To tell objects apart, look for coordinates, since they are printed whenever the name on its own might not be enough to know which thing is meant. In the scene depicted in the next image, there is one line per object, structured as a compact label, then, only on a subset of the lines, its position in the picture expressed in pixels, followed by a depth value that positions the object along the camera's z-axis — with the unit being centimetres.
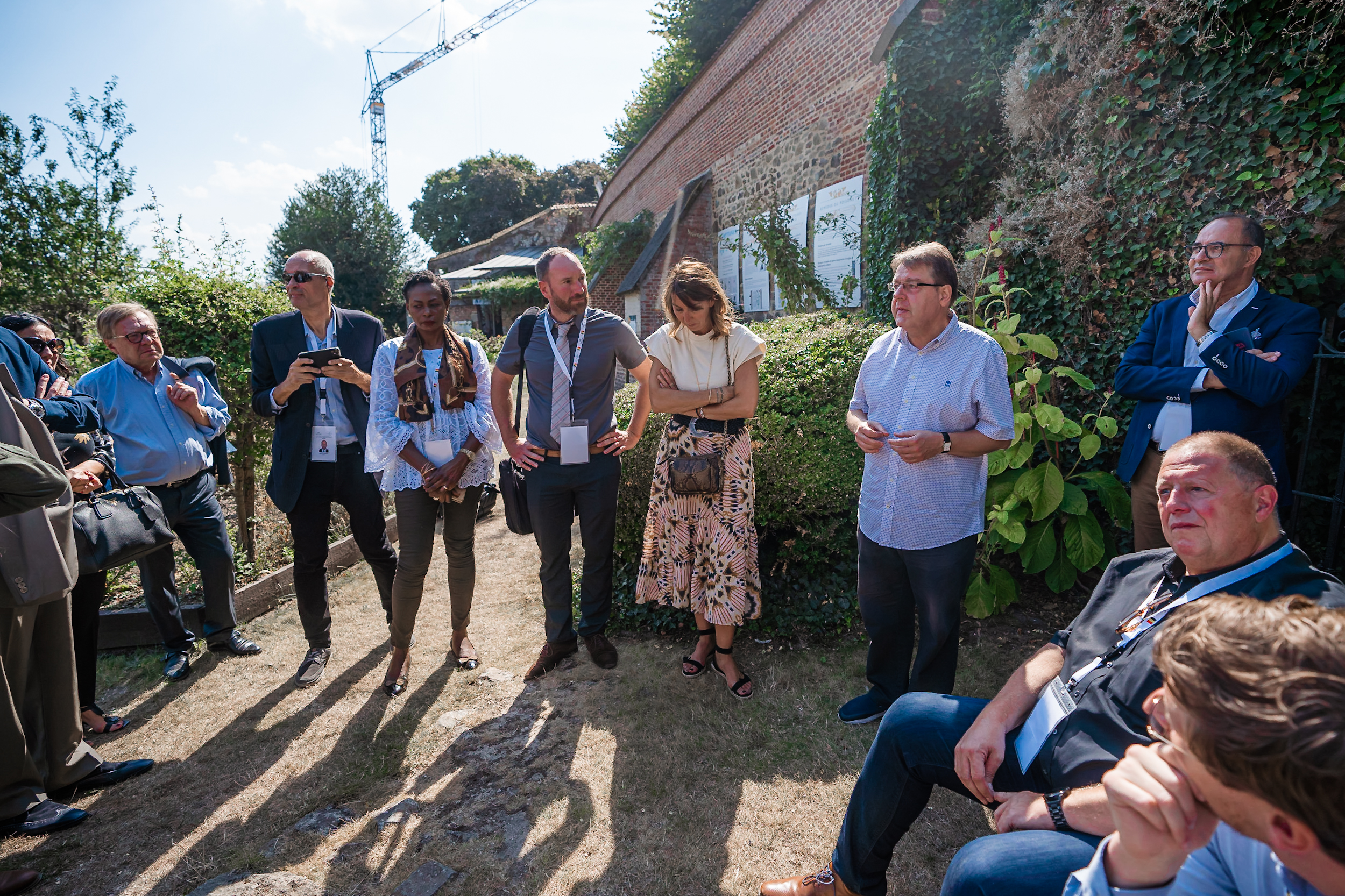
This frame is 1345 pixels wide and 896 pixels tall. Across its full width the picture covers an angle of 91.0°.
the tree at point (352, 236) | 2452
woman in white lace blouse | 334
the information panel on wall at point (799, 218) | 1011
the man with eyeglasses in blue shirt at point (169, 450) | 348
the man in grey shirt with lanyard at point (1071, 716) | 145
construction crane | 5228
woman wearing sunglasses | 321
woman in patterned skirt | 313
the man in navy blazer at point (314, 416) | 343
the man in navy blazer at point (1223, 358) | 263
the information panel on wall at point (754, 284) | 1177
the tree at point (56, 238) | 1293
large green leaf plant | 323
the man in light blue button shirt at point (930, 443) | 251
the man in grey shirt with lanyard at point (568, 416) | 333
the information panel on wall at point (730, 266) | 1320
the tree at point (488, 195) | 4259
